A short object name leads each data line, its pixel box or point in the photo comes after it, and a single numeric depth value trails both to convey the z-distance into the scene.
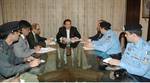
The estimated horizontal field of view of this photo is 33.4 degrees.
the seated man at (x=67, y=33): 4.98
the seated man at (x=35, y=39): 4.31
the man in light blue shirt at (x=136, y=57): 2.56
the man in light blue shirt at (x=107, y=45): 3.87
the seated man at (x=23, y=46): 3.33
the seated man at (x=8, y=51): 2.53
